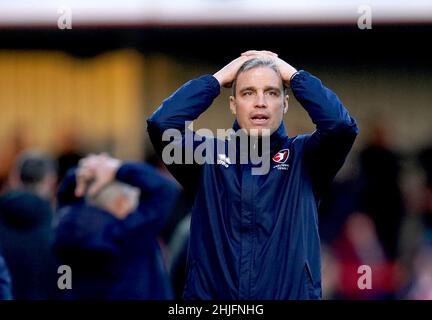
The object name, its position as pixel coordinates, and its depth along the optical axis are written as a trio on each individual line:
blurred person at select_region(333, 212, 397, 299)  22.50
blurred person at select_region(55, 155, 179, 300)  15.78
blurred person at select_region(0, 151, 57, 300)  17.48
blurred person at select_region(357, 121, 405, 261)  23.58
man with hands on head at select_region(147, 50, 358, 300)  11.54
